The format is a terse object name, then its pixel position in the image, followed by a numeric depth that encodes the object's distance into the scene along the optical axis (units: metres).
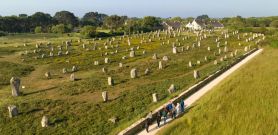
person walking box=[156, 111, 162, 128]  14.86
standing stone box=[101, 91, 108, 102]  19.01
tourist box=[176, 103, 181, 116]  16.02
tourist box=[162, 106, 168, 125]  15.54
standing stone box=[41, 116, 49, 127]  16.00
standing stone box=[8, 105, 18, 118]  17.26
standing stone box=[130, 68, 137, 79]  24.33
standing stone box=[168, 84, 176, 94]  20.10
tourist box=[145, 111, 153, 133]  14.52
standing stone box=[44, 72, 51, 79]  25.52
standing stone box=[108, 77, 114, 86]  22.39
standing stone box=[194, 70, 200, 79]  23.62
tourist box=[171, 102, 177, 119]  15.79
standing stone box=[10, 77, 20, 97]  20.59
